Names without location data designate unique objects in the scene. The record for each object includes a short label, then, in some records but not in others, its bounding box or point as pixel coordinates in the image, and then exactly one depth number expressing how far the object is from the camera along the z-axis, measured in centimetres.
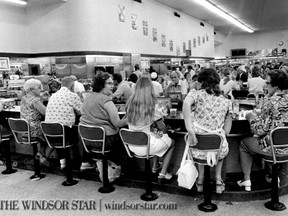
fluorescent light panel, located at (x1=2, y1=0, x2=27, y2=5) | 919
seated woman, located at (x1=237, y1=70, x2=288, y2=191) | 314
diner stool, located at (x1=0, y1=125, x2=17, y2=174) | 473
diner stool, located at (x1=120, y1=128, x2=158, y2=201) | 330
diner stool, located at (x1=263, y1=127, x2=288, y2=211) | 293
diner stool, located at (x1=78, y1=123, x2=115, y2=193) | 359
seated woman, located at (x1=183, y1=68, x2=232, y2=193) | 317
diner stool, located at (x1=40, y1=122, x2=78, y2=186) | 396
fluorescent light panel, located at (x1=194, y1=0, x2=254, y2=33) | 1387
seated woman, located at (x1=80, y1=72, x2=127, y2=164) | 373
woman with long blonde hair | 345
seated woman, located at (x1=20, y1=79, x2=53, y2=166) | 445
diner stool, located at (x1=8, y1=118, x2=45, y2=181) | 425
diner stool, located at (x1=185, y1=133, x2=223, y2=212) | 297
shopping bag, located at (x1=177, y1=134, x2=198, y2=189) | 313
